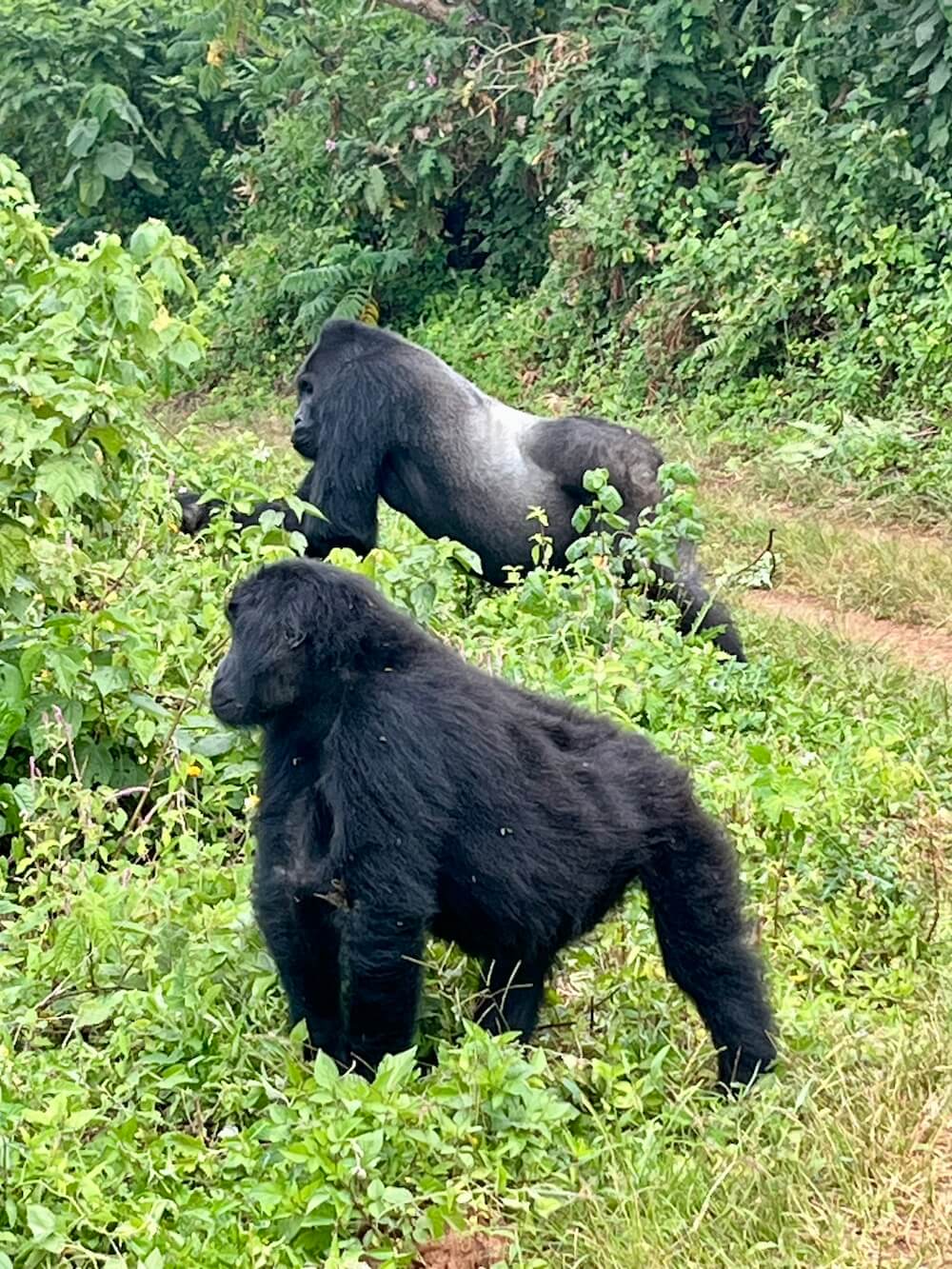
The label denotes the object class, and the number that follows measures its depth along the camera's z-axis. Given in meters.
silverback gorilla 6.64
